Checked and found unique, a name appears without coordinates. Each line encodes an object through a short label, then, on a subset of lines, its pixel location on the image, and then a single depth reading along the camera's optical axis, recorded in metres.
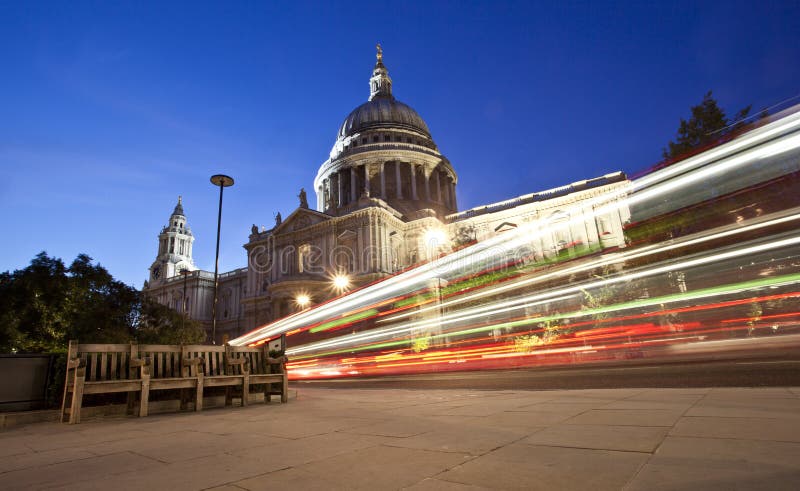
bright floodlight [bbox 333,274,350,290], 41.66
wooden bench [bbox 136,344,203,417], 7.04
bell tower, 82.38
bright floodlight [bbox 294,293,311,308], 40.96
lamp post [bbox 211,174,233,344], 17.77
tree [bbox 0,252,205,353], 19.47
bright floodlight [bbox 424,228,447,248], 47.50
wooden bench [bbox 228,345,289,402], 8.73
